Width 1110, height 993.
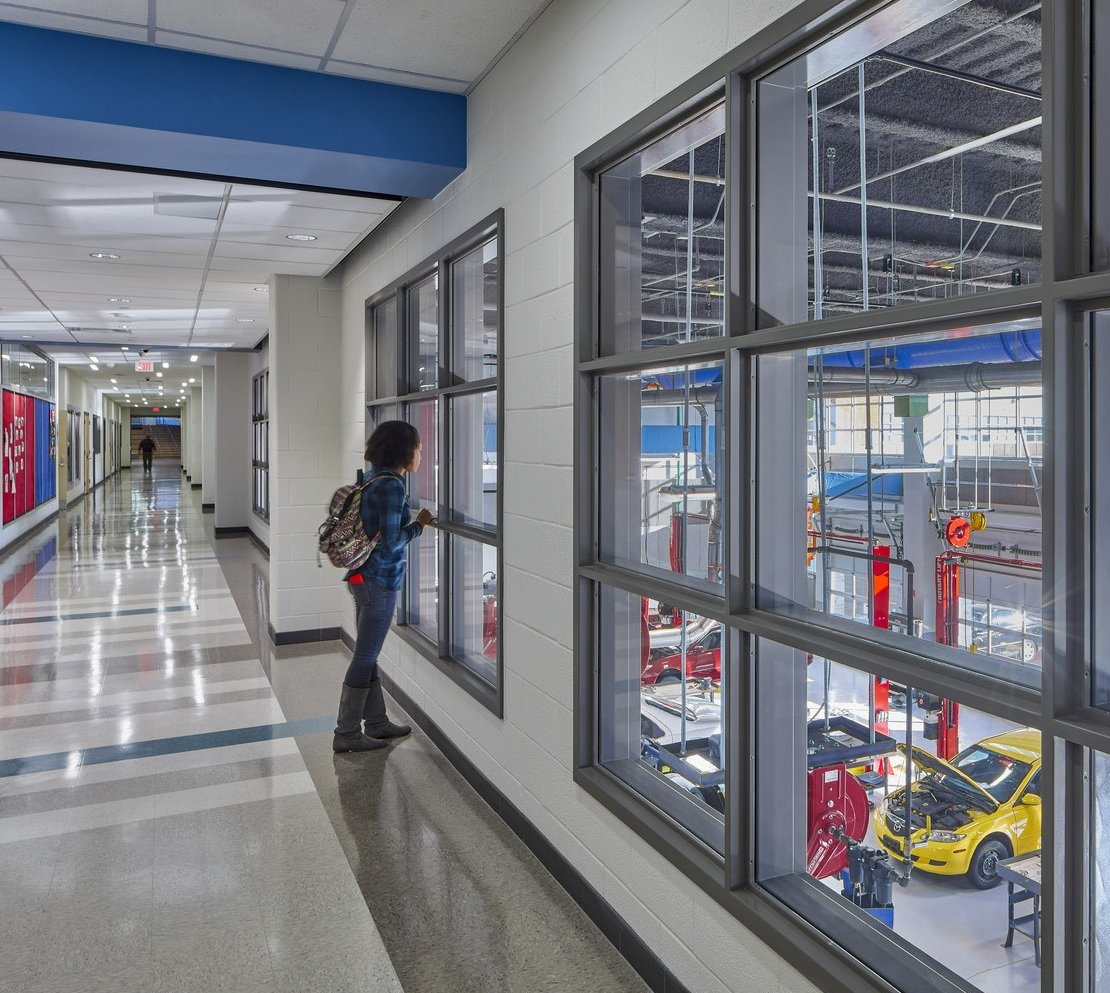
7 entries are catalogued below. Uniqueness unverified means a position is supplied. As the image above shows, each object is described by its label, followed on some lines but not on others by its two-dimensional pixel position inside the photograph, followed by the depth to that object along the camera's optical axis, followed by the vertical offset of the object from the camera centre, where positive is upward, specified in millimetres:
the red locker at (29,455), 12262 +251
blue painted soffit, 2867 +1285
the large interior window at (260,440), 10555 +386
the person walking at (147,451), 32094 +761
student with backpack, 3805 -433
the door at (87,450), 20875 +557
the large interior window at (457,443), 3465 +112
